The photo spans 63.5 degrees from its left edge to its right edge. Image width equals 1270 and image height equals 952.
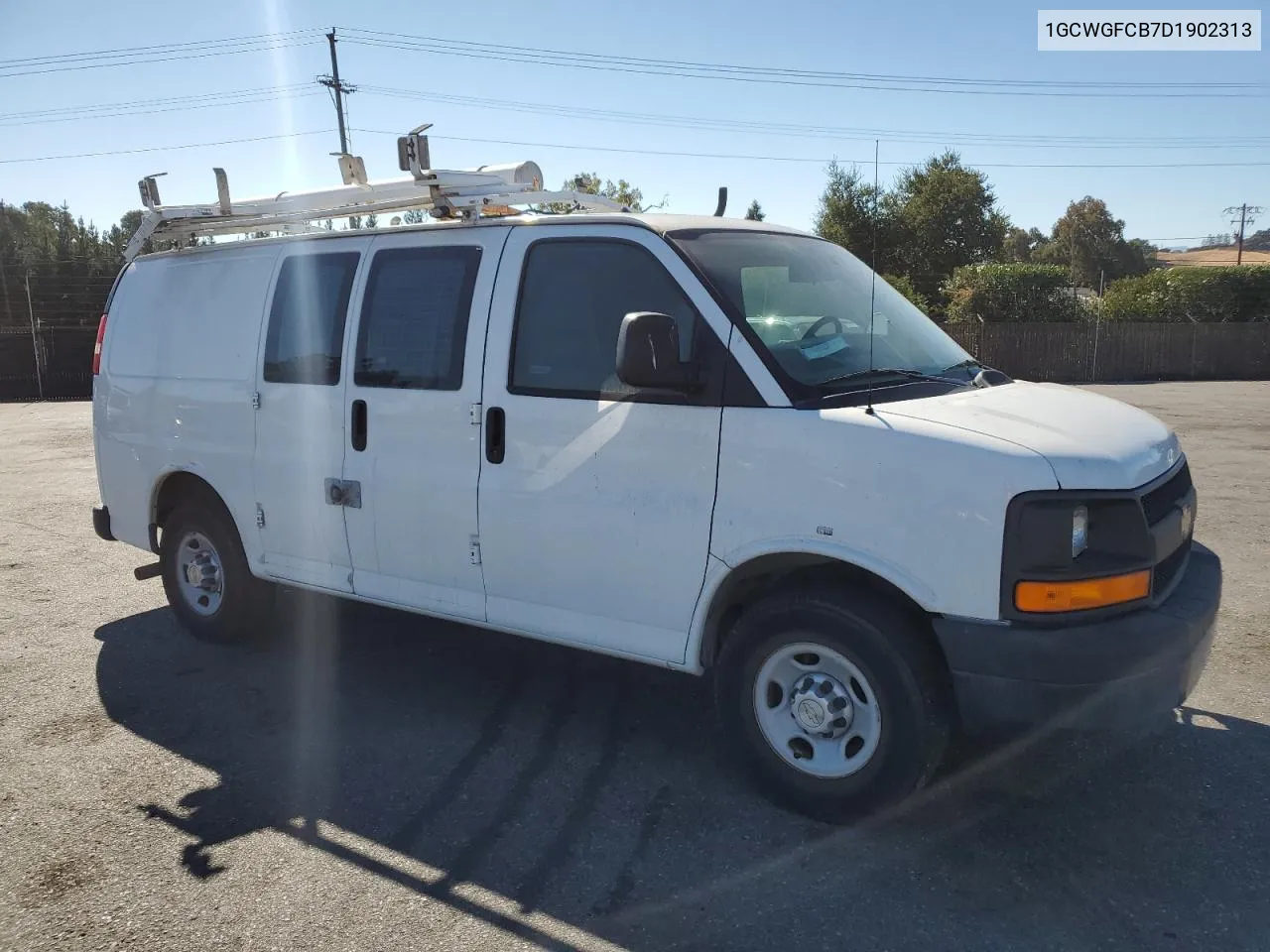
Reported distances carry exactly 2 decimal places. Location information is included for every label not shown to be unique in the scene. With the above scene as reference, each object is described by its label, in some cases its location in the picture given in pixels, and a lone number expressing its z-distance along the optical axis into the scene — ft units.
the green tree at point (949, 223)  156.15
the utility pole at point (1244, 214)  270.67
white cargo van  10.77
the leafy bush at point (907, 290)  79.51
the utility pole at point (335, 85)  125.39
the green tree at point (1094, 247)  257.75
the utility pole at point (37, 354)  89.45
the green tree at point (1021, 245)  291.38
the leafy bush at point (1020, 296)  98.63
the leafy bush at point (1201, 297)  104.12
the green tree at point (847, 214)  119.75
